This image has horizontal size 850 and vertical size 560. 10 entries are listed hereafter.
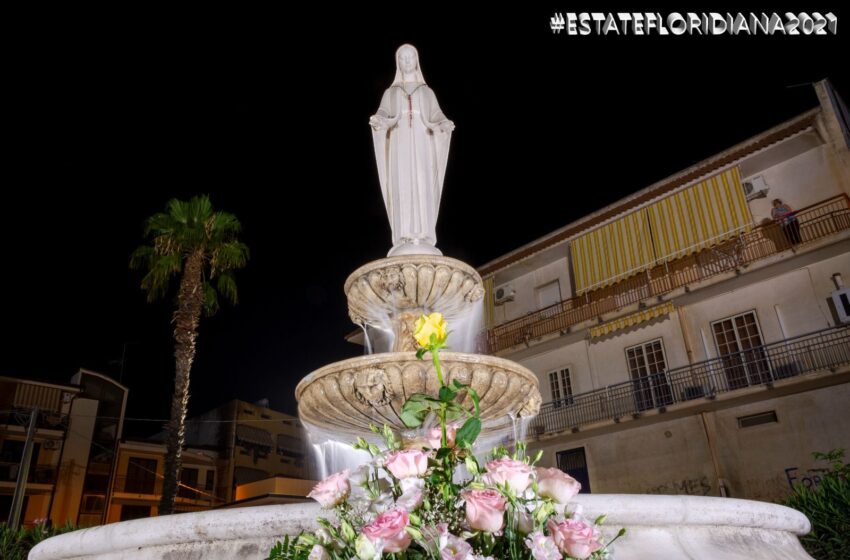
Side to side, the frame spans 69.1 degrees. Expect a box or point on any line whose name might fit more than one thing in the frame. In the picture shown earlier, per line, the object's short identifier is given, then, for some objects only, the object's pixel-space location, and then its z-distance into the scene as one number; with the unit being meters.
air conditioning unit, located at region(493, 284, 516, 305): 26.72
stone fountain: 2.81
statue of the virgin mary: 6.65
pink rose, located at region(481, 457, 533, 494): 1.40
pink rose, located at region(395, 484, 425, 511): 1.38
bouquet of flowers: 1.31
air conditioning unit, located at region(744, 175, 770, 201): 20.08
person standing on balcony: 18.39
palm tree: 17.33
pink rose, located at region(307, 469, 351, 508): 1.49
